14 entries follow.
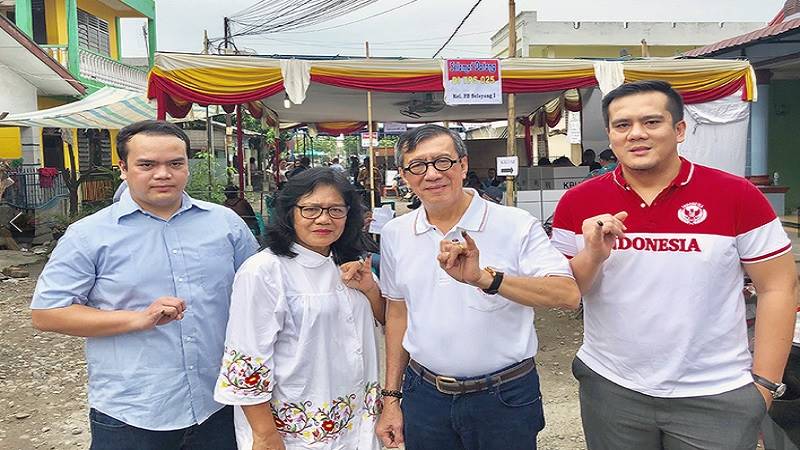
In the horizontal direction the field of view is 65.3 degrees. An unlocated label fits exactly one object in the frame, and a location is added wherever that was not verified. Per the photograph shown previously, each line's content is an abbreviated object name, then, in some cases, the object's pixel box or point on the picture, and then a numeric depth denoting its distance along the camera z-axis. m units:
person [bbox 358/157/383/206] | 15.92
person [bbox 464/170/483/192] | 10.50
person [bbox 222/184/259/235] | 7.88
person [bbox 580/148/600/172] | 10.47
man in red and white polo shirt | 1.73
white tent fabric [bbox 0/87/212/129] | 9.05
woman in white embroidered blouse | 1.76
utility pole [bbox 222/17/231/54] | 20.88
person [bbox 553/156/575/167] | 11.23
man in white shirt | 1.86
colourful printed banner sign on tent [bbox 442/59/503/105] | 6.36
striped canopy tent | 6.11
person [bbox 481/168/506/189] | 11.34
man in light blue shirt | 1.78
